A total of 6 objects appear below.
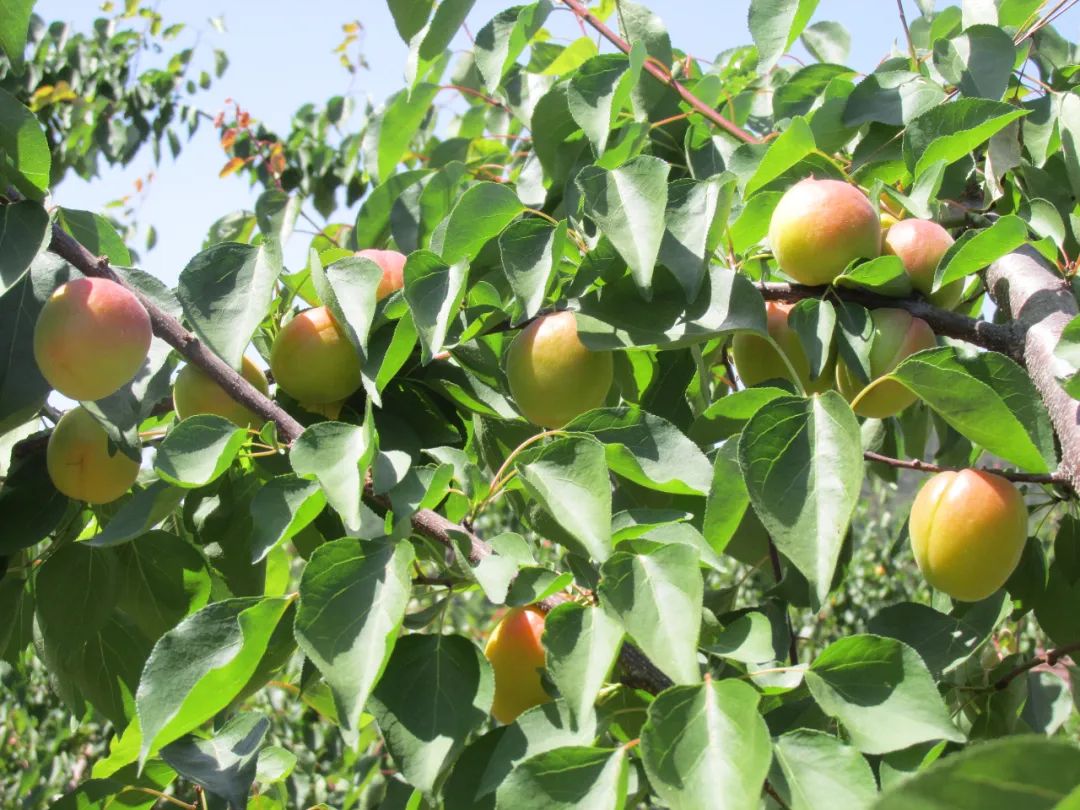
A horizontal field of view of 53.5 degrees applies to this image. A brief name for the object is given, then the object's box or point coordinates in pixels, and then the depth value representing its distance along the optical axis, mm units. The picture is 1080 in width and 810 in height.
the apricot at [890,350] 838
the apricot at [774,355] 911
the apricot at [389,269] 969
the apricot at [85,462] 884
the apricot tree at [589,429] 643
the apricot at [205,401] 889
